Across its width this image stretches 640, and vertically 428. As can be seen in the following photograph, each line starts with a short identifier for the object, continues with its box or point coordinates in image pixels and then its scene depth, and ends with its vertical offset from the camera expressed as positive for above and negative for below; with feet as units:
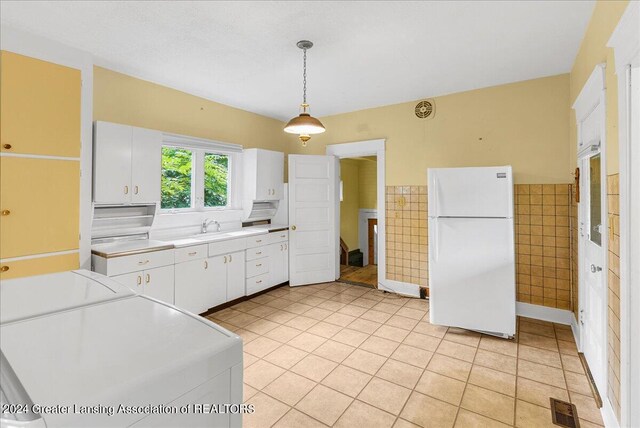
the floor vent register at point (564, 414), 6.28 -4.12
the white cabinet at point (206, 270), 9.68 -1.92
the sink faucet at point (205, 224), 13.51 -0.26
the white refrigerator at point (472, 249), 9.52 -0.98
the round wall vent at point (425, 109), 13.38 +4.75
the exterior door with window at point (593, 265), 6.67 -1.16
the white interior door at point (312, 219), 15.52 -0.05
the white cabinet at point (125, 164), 9.57 +1.79
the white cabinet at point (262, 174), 14.73 +2.13
